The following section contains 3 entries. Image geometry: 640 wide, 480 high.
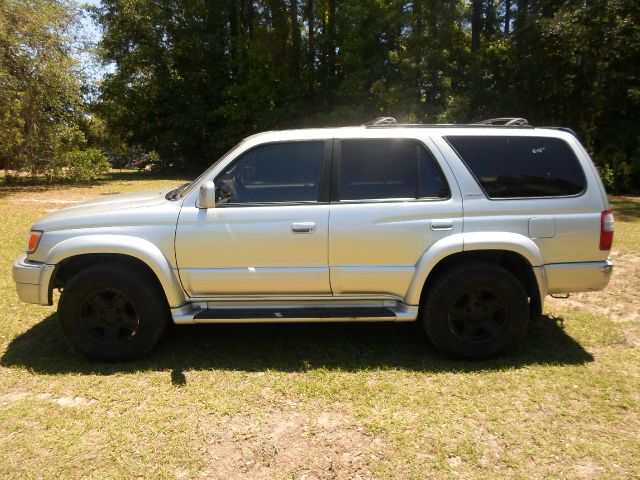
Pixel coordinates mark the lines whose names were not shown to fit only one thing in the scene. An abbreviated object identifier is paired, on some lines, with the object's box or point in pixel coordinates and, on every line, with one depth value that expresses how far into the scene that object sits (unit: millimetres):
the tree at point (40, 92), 15695
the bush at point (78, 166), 18578
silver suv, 3707
